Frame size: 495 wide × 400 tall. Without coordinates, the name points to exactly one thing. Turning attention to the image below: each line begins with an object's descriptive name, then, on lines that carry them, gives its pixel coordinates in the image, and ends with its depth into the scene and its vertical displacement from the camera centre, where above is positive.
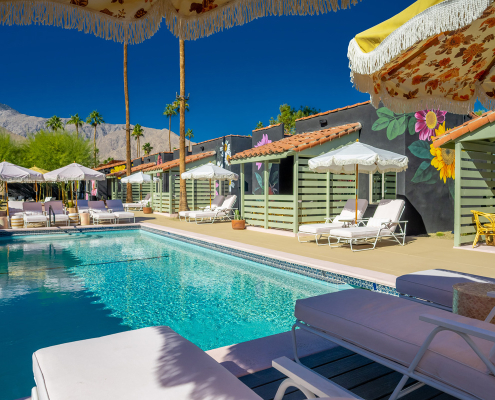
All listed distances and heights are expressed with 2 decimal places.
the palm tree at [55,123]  50.27 +10.07
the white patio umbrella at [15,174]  13.48 +0.77
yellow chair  7.63 -0.79
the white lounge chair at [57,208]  14.08 -0.61
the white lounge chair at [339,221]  8.48 -0.79
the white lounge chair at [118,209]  14.45 -0.70
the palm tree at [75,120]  52.57 +10.81
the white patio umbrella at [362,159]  7.76 +0.72
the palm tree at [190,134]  65.34 +10.72
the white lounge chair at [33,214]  13.21 -0.81
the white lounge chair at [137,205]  21.24 -0.74
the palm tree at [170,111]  54.14 +12.42
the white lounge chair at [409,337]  1.80 -0.87
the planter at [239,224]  11.77 -1.05
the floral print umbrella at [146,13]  2.21 +1.18
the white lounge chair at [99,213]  14.17 -0.80
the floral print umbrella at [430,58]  2.03 +1.04
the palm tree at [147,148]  62.46 +7.94
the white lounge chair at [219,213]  13.94 -0.80
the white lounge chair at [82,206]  16.35 -0.60
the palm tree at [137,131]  62.61 +10.91
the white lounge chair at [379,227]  7.68 -0.81
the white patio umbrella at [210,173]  13.56 +0.73
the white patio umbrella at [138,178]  19.49 +0.80
